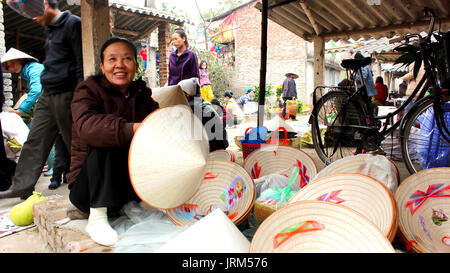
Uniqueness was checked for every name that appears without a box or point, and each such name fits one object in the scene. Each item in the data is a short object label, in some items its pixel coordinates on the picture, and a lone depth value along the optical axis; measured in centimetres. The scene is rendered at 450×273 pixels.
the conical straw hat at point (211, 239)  112
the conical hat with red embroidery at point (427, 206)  141
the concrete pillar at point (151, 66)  944
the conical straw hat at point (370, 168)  164
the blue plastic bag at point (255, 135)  312
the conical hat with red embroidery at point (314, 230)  99
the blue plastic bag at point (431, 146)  254
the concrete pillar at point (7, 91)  447
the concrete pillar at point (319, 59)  494
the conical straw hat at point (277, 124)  396
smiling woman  143
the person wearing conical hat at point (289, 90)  1003
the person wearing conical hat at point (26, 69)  293
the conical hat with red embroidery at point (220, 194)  177
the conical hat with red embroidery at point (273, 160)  230
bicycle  225
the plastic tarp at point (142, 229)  145
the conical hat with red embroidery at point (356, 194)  126
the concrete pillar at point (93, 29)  213
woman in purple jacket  355
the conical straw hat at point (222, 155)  246
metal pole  350
